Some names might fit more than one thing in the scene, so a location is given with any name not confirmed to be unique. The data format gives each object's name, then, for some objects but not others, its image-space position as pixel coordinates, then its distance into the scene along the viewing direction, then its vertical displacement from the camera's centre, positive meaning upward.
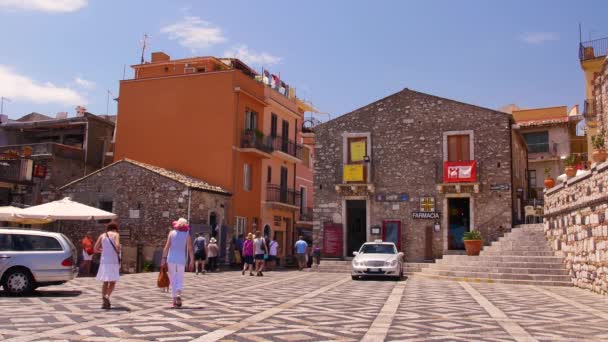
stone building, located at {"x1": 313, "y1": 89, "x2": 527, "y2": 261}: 24.53 +2.98
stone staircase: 17.16 -0.63
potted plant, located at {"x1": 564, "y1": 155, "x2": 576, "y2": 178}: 16.69 +2.43
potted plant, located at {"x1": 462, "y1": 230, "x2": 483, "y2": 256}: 21.58 +0.06
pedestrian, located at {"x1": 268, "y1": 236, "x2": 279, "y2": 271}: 24.36 -0.59
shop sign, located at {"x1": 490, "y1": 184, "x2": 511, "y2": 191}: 24.08 +2.45
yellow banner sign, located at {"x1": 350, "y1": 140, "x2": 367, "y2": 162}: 26.66 +4.22
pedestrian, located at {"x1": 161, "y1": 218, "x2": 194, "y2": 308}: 9.82 -0.34
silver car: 12.04 -0.58
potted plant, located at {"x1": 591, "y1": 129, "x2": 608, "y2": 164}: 14.39 +2.32
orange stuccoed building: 27.38 +5.27
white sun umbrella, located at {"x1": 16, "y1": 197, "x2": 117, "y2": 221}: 17.39 +0.67
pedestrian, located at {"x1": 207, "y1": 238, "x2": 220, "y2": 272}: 22.05 -0.56
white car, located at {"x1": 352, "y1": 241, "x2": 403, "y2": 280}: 18.61 -0.72
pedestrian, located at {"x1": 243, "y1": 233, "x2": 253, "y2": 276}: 20.75 -0.49
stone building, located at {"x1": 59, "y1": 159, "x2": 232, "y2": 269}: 23.23 +1.44
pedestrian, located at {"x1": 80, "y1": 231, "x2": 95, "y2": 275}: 18.91 -0.73
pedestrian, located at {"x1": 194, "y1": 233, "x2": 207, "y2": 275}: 20.73 -0.54
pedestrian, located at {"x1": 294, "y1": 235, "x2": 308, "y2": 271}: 24.80 -0.53
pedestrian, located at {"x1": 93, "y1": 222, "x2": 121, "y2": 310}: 9.70 -0.44
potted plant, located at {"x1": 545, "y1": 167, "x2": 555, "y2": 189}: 19.98 +2.22
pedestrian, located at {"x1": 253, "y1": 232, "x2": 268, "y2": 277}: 20.18 -0.47
